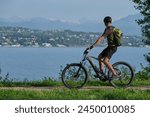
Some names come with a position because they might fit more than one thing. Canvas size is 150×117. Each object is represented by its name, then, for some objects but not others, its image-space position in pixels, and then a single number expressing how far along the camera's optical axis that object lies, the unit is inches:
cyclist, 577.0
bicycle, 601.9
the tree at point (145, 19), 1296.8
